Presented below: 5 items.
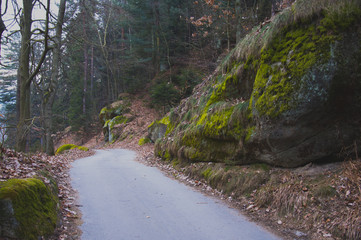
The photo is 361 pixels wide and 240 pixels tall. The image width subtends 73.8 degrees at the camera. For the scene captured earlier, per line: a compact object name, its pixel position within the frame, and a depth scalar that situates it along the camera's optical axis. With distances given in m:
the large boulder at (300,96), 4.65
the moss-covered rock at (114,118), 24.65
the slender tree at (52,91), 12.84
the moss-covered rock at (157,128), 16.41
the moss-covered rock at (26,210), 2.92
